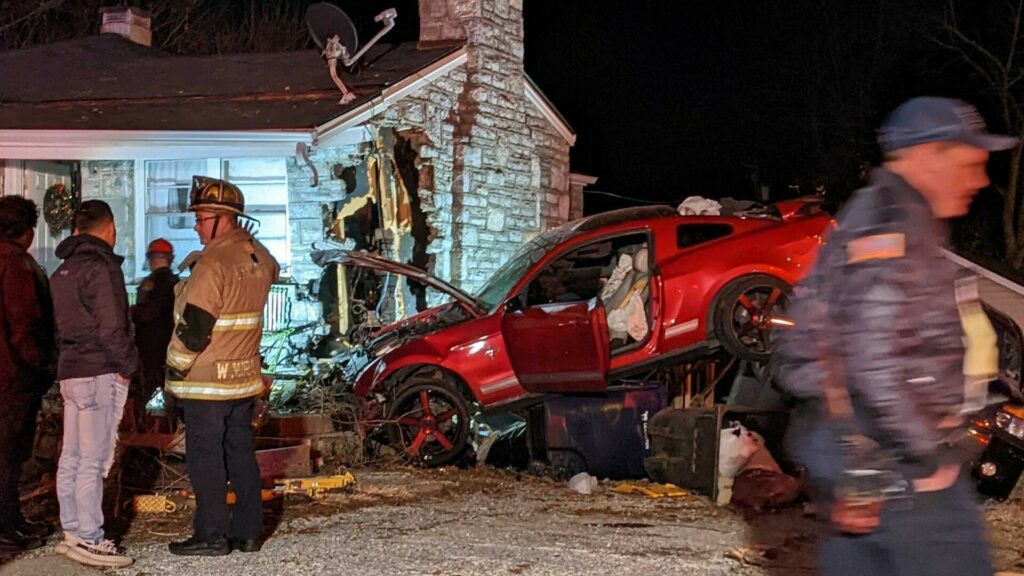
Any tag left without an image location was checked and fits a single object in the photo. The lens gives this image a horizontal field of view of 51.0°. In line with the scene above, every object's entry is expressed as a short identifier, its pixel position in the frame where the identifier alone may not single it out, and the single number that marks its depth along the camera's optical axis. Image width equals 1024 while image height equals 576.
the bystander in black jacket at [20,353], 6.02
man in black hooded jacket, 5.69
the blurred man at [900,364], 2.77
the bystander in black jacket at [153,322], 7.96
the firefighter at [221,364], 5.72
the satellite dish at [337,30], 12.36
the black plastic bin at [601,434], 8.77
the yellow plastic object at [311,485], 7.66
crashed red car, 8.96
